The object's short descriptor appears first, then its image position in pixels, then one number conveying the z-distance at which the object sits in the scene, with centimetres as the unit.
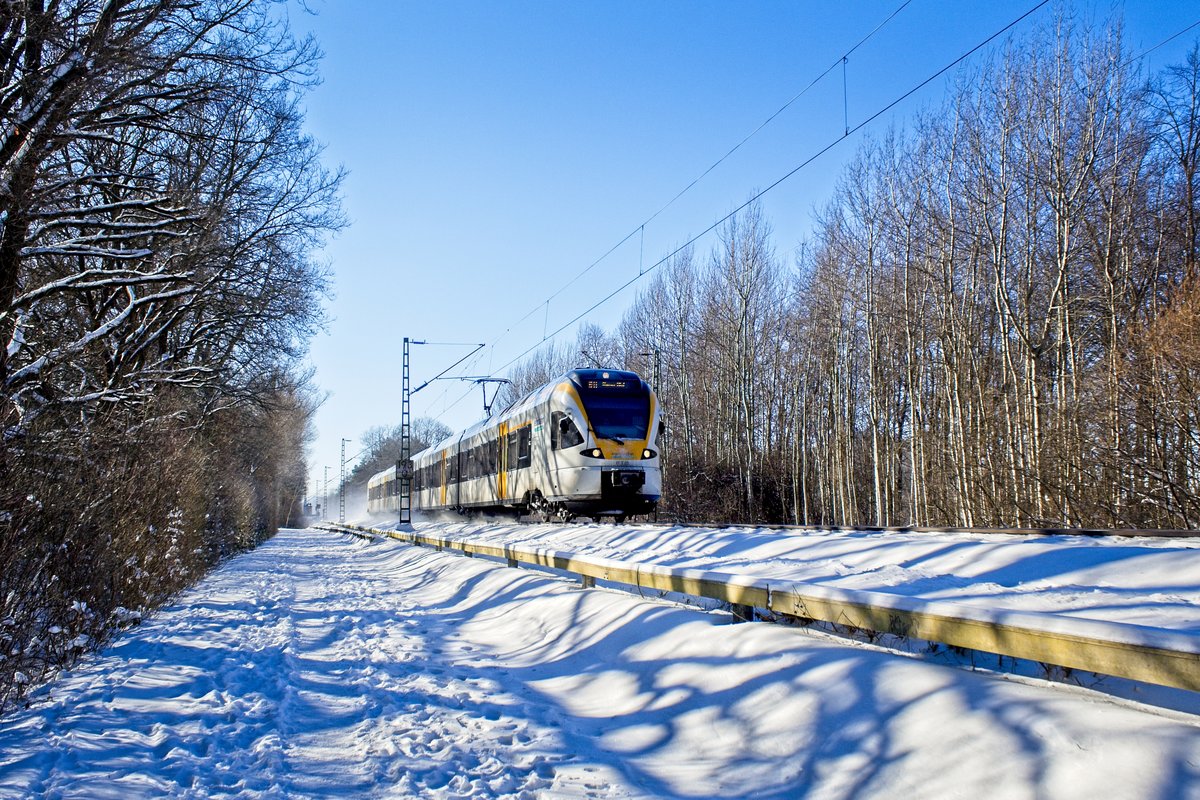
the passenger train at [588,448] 1579
